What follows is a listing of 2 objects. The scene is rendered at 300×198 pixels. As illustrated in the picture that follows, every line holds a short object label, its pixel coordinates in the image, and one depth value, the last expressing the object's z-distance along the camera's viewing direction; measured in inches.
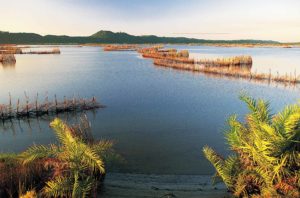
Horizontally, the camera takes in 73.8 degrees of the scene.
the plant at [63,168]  241.7
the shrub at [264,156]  224.6
